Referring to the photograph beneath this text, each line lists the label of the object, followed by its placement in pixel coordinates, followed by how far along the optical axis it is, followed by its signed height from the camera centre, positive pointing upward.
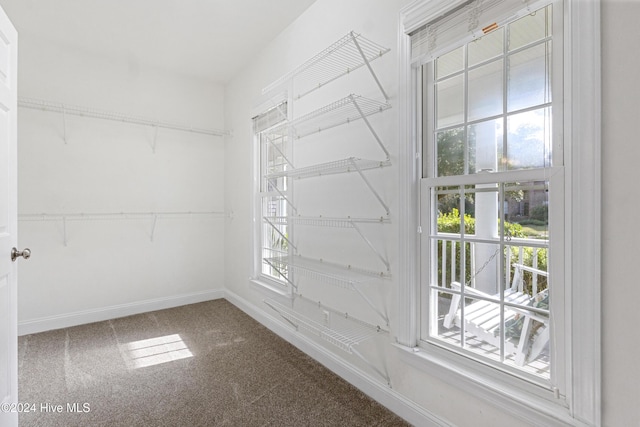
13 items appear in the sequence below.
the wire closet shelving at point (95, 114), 3.00 +1.01
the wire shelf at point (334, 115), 1.93 +0.65
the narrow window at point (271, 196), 2.99 +0.15
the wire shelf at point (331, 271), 1.93 -0.39
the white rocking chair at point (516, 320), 1.33 -0.48
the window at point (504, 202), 1.14 +0.04
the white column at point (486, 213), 1.47 -0.01
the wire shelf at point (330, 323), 1.99 -0.78
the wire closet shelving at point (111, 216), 3.08 -0.04
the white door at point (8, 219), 1.49 -0.03
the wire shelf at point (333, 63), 1.97 +1.02
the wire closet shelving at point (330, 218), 1.93 +0.11
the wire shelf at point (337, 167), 1.93 +0.29
